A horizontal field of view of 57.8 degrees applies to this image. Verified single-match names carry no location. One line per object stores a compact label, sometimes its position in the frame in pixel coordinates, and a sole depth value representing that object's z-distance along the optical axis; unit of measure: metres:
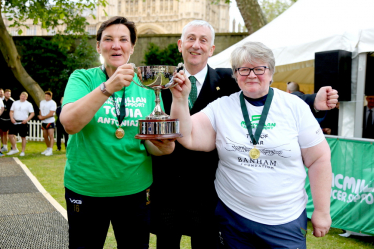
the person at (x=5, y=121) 10.85
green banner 3.99
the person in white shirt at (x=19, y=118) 10.55
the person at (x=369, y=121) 6.43
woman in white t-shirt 1.88
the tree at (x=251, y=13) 11.24
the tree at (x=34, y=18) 13.45
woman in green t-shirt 1.97
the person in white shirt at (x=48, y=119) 10.77
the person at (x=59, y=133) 11.60
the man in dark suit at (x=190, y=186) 2.45
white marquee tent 5.33
